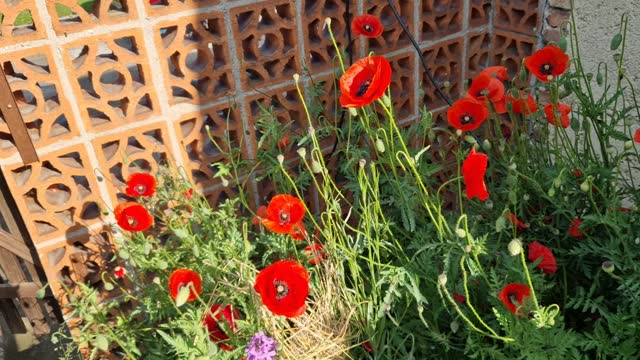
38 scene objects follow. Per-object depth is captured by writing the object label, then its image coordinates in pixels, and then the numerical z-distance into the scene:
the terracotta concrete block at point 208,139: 1.72
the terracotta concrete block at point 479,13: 2.12
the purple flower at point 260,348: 1.23
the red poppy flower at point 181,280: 1.29
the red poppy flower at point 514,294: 1.15
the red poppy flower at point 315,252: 1.48
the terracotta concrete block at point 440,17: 2.02
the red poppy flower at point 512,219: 1.31
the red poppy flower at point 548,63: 1.42
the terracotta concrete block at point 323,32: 1.79
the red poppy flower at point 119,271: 1.53
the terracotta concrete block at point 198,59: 1.59
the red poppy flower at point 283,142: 1.67
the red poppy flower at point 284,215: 1.32
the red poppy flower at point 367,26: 1.55
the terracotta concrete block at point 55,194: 1.54
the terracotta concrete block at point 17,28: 1.35
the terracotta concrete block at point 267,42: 1.67
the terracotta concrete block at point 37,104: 1.43
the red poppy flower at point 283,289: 1.14
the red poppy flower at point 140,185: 1.52
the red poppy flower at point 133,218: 1.44
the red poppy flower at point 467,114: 1.40
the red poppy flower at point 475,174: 1.10
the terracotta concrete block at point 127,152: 1.61
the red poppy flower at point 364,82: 1.14
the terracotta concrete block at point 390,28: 1.95
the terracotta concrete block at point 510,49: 2.15
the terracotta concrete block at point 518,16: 2.09
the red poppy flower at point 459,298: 1.37
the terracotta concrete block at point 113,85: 1.50
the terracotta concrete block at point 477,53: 2.19
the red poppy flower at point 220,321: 1.38
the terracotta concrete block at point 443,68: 2.10
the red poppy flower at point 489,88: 1.49
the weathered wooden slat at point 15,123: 1.42
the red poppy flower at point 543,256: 1.32
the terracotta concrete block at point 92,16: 1.42
